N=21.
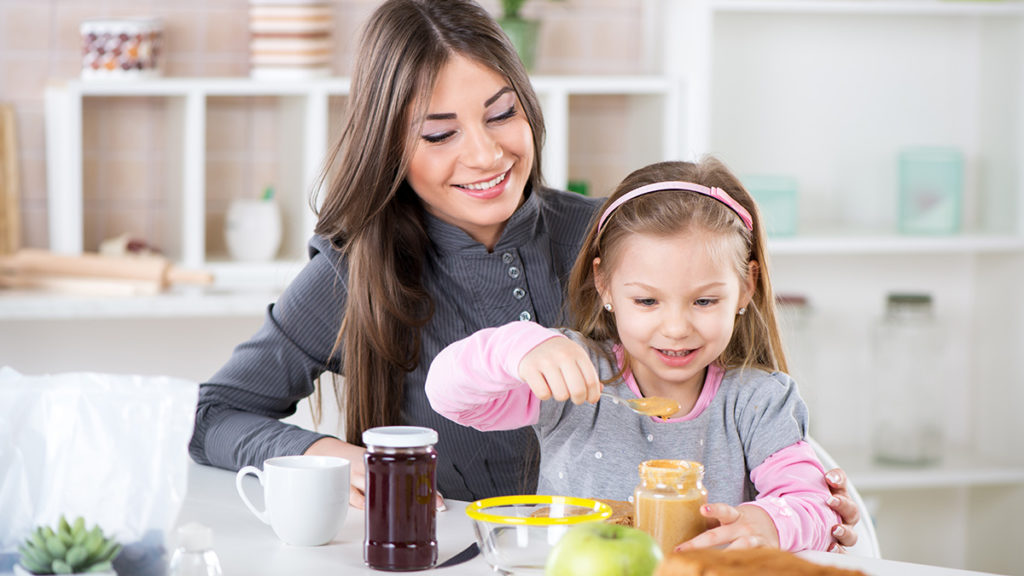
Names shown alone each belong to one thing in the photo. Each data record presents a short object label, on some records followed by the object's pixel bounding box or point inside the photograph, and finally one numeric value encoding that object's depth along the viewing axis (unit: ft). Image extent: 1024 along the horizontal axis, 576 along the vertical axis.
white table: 7.34
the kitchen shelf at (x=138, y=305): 11.91
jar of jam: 7.23
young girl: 7.95
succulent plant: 6.83
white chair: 8.22
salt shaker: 6.99
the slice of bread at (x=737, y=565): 6.47
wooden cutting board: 13.22
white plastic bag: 6.94
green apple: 6.57
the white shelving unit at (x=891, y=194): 14.65
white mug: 7.51
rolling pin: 12.59
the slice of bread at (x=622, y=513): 7.60
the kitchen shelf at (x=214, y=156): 12.82
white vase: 13.59
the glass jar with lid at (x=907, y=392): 14.73
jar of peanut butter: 7.22
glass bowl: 7.16
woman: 8.74
